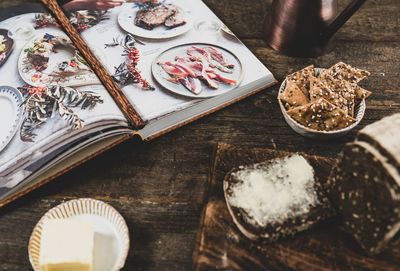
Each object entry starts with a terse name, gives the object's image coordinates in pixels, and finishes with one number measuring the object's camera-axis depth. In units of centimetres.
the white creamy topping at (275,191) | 70
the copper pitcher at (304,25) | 93
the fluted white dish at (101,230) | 72
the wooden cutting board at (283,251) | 71
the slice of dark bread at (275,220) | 70
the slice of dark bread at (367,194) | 63
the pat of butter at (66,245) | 69
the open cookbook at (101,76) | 82
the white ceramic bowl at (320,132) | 85
